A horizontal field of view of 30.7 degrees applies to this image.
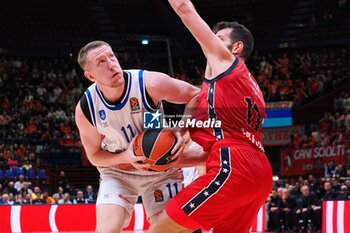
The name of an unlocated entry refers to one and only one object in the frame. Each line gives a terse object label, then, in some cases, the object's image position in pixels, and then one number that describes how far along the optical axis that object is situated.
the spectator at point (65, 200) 15.42
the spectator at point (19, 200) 15.16
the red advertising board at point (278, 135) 21.02
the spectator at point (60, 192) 16.21
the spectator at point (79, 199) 15.66
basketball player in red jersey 3.89
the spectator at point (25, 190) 16.37
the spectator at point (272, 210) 13.75
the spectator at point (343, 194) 12.09
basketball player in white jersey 4.50
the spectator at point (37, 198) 15.61
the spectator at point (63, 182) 18.20
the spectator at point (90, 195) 15.88
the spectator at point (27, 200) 15.31
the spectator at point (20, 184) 16.80
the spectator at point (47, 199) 15.67
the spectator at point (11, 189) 16.48
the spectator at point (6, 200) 15.05
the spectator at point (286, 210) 13.47
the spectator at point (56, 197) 15.62
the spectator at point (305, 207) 12.95
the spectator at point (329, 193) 12.49
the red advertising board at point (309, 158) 16.23
